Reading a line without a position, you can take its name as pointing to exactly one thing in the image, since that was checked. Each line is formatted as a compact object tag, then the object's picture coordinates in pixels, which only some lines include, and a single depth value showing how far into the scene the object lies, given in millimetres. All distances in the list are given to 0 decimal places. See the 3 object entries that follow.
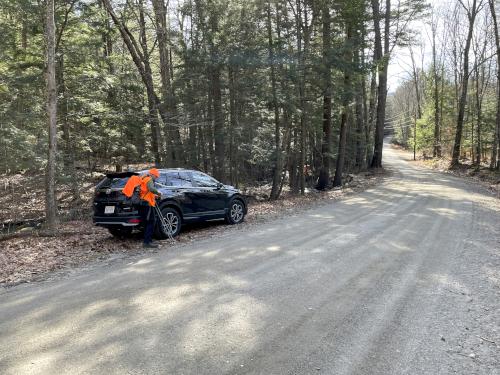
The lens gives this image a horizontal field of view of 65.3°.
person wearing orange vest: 8523
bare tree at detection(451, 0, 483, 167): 28891
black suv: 8836
